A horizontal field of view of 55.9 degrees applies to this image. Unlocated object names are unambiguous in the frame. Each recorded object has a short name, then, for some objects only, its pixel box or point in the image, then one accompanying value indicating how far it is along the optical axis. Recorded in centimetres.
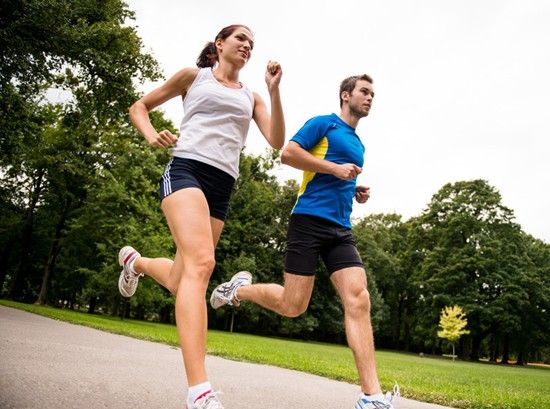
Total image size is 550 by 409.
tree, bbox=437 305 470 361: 3900
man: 354
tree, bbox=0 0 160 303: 1295
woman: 266
